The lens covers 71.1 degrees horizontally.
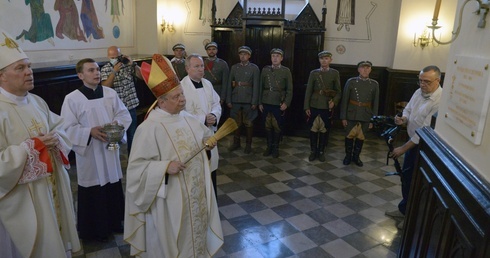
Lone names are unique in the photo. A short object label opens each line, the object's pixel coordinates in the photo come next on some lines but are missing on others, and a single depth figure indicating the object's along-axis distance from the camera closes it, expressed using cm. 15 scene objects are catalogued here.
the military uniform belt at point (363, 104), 525
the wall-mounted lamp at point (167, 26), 757
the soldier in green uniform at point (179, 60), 608
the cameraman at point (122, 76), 402
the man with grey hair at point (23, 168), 204
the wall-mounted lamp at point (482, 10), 154
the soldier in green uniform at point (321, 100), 550
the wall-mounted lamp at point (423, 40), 633
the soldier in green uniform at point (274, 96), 564
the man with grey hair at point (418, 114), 332
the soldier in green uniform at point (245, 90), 571
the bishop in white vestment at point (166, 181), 213
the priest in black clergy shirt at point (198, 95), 346
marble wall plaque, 148
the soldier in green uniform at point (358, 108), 525
